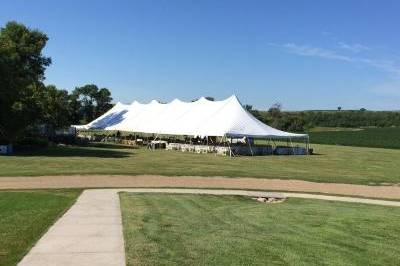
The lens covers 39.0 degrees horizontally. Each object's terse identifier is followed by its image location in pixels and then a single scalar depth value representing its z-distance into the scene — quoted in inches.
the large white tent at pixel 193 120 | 1675.7
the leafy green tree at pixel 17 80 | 1505.9
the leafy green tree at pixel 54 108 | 1837.6
